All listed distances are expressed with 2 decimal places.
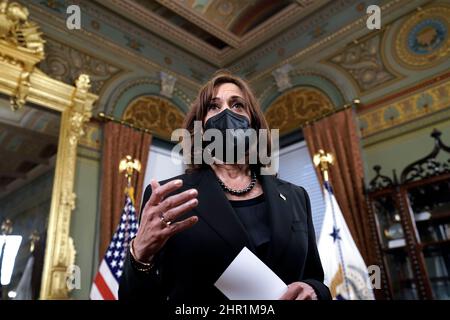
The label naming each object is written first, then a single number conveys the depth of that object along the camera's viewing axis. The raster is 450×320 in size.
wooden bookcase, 3.89
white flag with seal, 3.85
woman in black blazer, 0.90
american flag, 3.89
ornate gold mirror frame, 4.12
